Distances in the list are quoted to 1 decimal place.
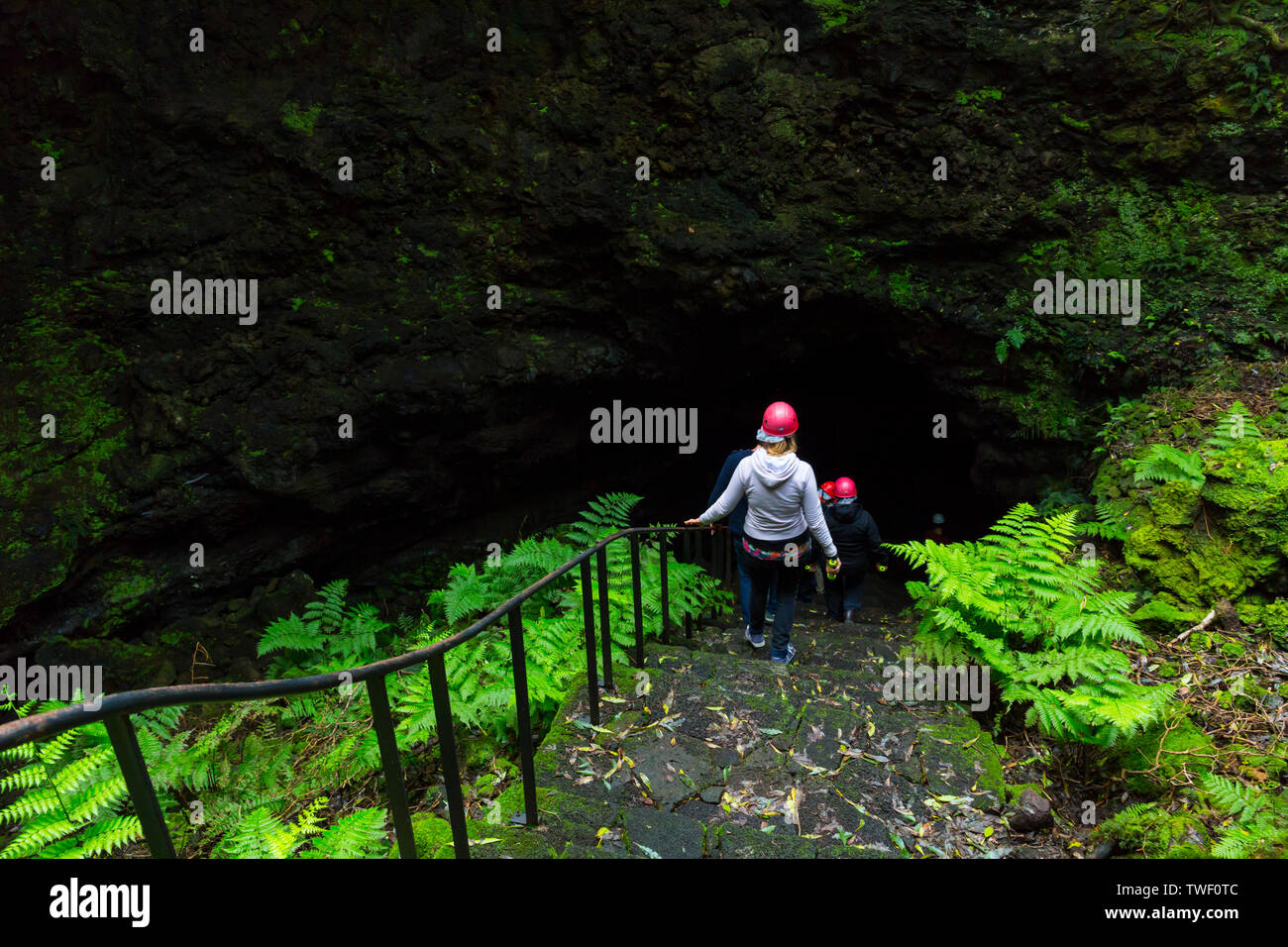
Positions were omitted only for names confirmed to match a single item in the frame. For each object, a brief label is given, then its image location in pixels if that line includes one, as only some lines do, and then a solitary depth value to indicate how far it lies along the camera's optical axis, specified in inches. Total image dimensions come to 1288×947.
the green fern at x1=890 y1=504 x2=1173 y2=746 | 121.4
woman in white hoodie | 178.9
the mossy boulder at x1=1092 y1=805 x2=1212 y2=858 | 95.9
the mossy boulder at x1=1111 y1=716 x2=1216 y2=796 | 111.9
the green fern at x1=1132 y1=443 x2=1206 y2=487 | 177.5
